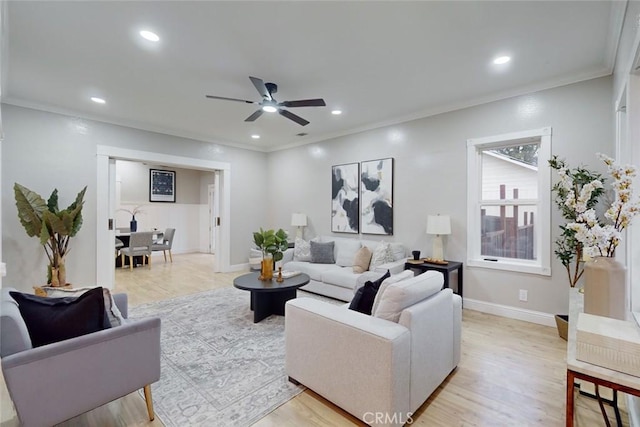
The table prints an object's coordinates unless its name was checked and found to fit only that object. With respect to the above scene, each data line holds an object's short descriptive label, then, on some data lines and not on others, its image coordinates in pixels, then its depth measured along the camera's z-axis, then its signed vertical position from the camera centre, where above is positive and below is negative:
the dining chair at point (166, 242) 7.13 -0.73
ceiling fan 2.94 +1.22
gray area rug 1.92 -1.29
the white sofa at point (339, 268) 4.00 -0.83
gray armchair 1.38 -0.82
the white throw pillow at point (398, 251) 4.21 -0.53
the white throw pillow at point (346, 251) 4.65 -0.60
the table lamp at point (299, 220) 5.83 -0.11
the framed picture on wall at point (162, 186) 8.28 +0.81
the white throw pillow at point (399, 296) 1.79 -0.52
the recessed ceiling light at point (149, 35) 2.42 +1.52
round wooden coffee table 3.26 -0.87
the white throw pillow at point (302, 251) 5.01 -0.64
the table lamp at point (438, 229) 3.82 -0.18
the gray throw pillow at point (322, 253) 4.84 -0.65
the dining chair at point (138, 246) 6.24 -0.71
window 3.35 +0.18
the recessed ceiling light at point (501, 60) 2.77 +1.52
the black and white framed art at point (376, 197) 4.67 +0.30
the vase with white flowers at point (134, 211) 7.68 +0.06
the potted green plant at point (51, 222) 3.54 -0.12
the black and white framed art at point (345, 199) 5.12 +0.29
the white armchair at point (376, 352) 1.61 -0.86
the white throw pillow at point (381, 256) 4.11 -0.59
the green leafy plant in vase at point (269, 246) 3.57 -0.40
